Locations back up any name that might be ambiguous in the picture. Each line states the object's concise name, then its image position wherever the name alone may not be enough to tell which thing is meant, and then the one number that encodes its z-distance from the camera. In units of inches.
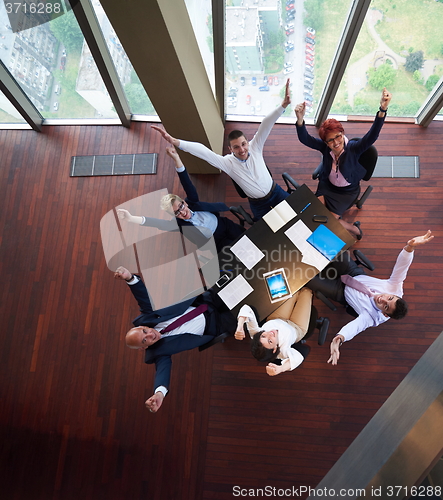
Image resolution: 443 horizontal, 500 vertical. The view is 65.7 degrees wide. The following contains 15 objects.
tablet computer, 124.6
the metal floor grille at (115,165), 197.2
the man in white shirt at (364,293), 110.6
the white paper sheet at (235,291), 126.3
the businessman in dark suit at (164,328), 124.7
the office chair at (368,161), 131.3
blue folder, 125.1
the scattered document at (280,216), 130.5
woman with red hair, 120.5
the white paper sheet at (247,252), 129.0
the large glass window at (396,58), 130.5
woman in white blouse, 106.8
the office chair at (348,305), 131.1
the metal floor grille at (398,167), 175.3
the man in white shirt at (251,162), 127.0
